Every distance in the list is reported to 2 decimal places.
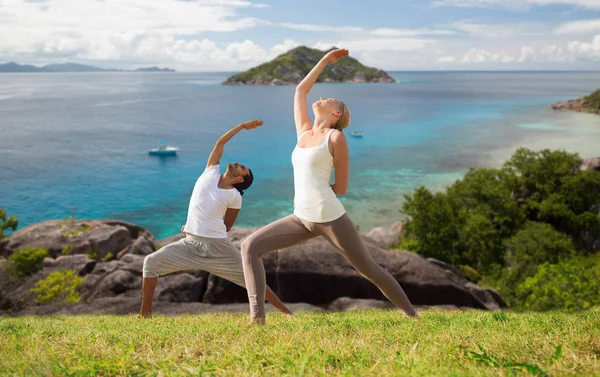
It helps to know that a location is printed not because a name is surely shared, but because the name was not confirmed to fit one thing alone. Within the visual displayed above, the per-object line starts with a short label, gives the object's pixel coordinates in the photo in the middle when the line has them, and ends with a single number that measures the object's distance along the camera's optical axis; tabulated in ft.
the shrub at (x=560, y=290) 61.11
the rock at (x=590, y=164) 144.25
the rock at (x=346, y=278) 51.47
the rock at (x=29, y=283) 60.64
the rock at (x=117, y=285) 48.14
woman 18.80
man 24.13
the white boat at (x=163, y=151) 270.67
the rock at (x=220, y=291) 47.57
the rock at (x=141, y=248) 77.60
